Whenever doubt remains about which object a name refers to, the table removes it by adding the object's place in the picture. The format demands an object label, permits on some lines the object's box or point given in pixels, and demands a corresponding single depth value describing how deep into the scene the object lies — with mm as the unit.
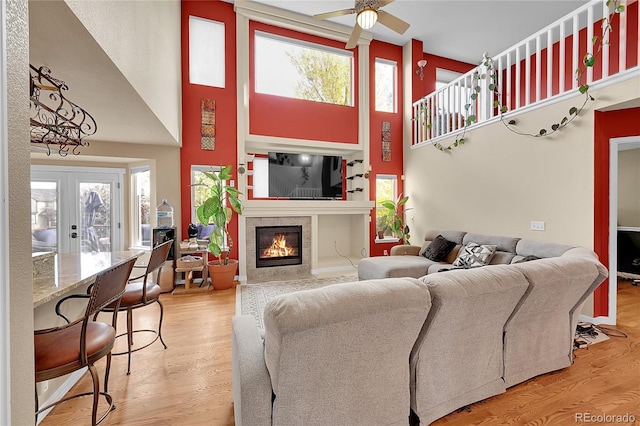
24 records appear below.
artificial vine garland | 2773
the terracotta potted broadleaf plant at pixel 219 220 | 4305
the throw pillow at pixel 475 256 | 3567
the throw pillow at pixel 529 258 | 3126
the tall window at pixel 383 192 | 6078
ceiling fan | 2885
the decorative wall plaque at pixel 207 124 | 4840
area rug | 3562
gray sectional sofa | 1206
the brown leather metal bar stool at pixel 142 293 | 2258
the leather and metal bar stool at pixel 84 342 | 1335
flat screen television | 5298
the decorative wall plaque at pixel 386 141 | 6121
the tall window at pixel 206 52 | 4840
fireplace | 5203
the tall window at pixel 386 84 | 6156
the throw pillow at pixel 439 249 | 4281
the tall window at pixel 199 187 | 4891
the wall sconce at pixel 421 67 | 5887
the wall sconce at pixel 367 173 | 5734
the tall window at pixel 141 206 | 4953
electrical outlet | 3571
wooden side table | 4336
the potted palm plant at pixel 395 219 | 5824
